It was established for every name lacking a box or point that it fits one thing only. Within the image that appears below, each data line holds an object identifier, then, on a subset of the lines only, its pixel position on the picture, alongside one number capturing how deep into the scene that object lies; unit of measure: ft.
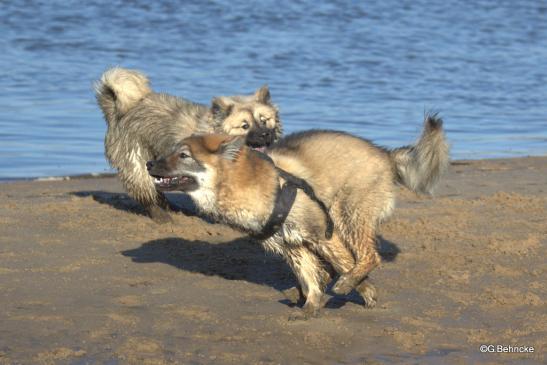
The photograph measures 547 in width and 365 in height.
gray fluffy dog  57.57
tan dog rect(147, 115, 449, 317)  42.75
